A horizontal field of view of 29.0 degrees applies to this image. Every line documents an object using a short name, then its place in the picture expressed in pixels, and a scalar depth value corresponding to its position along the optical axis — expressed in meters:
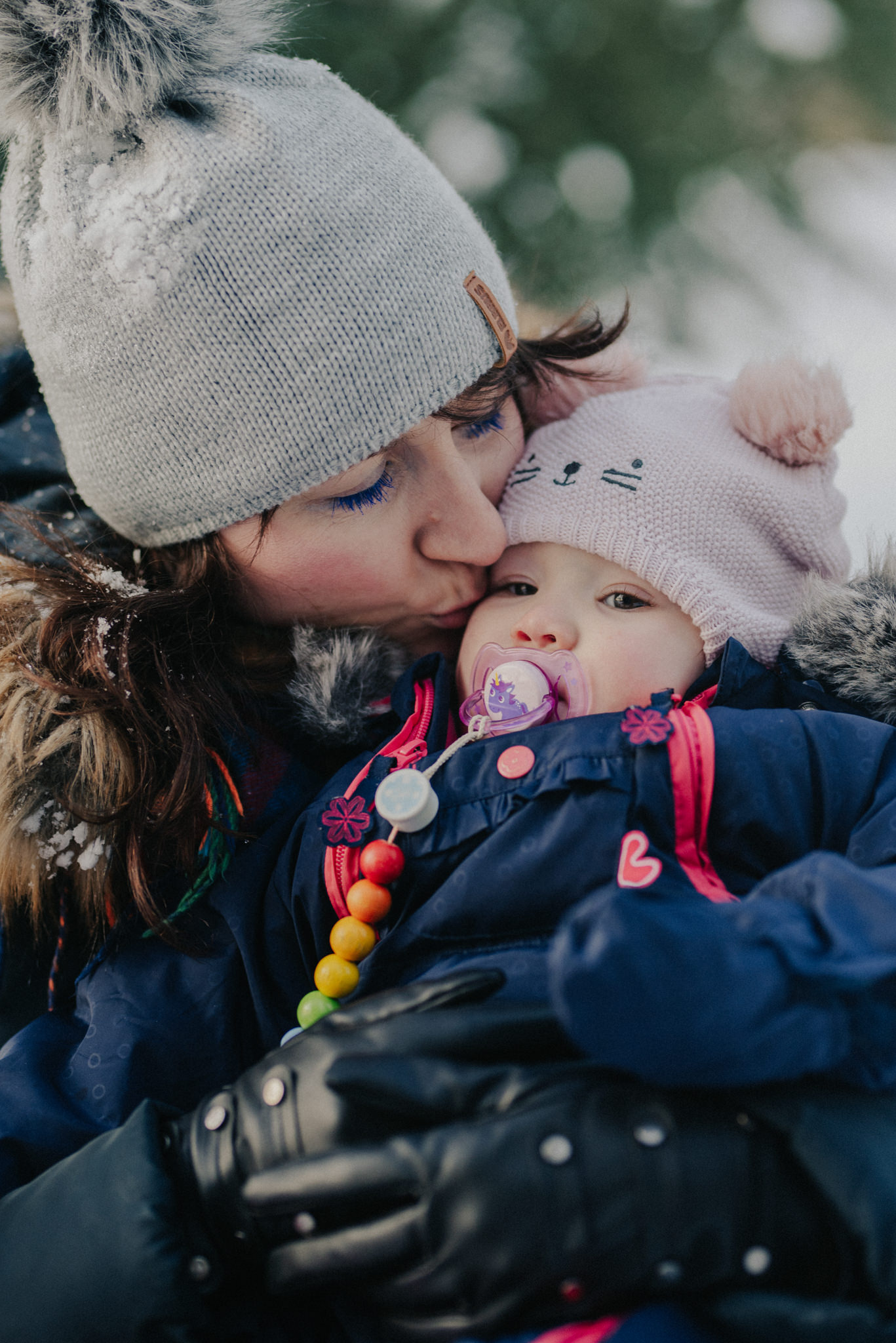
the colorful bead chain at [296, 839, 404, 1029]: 0.56
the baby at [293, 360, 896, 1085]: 0.46
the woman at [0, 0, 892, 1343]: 0.52
